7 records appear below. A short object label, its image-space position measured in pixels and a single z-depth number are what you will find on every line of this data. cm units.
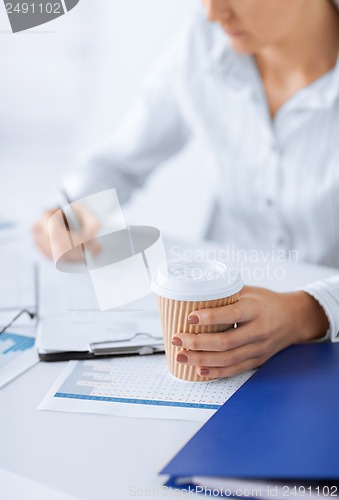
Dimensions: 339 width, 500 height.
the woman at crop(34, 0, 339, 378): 194
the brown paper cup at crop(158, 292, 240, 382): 149
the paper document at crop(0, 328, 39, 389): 155
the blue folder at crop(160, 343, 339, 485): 136
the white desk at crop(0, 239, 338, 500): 138
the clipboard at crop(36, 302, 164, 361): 157
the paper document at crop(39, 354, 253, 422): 147
